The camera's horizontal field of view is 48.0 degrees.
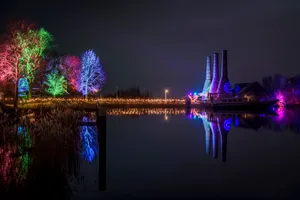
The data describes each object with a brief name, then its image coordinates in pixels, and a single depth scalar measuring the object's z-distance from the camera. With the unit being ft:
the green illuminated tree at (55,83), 185.98
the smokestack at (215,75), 262.26
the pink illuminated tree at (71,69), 199.82
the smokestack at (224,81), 248.13
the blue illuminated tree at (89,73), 205.46
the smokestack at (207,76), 281.74
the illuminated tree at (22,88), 160.56
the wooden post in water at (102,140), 37.52
